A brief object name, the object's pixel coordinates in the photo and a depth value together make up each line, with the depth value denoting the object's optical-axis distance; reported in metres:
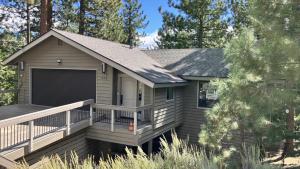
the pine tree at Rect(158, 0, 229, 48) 23.12
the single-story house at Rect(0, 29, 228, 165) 9.26
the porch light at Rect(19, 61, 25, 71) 11.91
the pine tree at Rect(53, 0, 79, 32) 21.12
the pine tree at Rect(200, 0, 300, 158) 4.59
